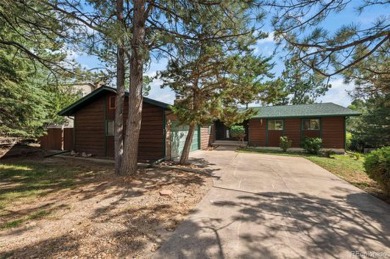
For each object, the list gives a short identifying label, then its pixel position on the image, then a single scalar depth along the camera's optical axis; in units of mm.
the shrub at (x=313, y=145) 13797
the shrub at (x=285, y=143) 15016
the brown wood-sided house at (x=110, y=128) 10344
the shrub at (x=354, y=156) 12602
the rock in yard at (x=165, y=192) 5433
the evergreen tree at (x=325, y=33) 3631
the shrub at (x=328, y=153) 13039
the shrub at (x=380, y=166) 5363
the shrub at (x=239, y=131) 18656
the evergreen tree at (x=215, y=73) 6816
